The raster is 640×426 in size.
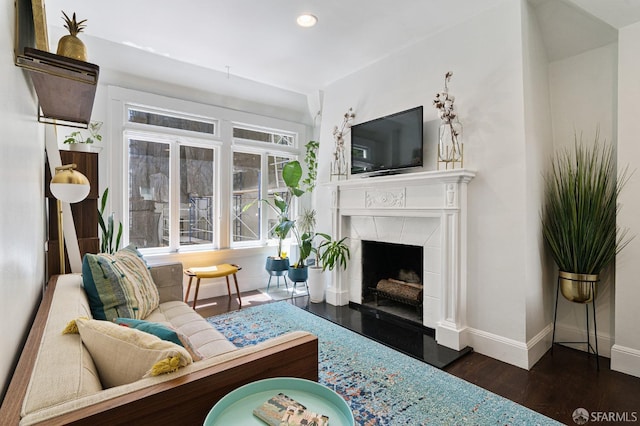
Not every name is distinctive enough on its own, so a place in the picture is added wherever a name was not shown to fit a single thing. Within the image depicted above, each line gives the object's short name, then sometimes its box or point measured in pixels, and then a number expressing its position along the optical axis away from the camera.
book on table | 0.81
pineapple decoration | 1.42
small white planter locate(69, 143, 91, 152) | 2.71
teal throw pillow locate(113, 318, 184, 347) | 1.17
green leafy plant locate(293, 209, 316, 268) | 4.07
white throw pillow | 0.91
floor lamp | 1.67
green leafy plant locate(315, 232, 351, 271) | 3.62
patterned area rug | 1.80
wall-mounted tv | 2.96
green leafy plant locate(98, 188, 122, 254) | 3.09
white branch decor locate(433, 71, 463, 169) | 2.71
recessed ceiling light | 2.69
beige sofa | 0.71
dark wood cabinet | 2.63
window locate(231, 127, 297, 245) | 4.61
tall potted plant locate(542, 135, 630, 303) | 2.39
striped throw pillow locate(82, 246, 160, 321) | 1.74
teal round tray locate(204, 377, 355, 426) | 0.82
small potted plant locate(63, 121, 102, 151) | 3.13
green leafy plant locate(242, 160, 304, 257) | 4.38
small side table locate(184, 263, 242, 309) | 3.50
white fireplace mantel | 2.67
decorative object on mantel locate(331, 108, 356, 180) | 3.75
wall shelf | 1.19
